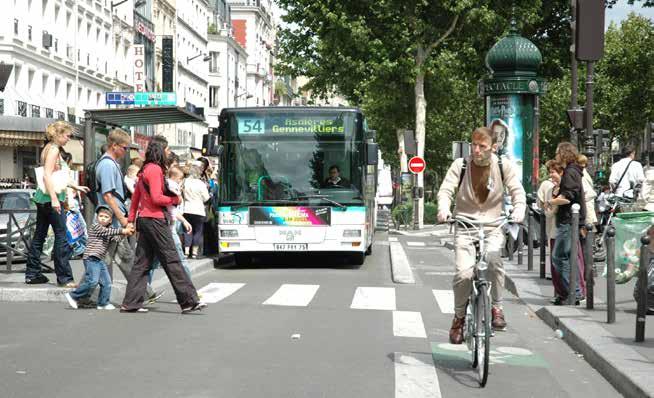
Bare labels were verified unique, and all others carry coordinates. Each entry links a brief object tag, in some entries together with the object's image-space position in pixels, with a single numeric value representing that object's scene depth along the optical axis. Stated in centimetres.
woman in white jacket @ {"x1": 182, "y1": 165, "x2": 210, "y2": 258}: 2009
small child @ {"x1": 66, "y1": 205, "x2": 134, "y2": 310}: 1188
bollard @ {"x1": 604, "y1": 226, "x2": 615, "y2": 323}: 1059
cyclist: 882
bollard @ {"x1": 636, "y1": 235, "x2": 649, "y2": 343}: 935
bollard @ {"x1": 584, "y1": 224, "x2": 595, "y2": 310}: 1198
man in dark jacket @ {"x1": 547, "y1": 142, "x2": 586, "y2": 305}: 1271
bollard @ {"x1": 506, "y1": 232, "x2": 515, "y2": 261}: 2003
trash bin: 1234
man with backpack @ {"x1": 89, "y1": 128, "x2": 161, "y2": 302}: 1216
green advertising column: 2584
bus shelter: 1599
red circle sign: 4138
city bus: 1938
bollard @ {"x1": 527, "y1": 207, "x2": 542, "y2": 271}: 1769
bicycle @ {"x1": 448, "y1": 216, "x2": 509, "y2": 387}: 786
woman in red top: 1176
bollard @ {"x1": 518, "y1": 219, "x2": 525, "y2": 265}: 1909
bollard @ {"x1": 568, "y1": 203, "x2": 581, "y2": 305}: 1238
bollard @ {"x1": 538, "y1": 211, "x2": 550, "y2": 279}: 1623
